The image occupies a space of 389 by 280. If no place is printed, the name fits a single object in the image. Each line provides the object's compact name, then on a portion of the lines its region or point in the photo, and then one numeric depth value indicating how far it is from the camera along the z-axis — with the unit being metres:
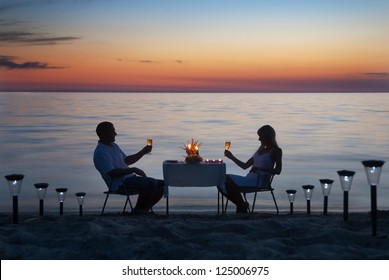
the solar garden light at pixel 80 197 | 6.91
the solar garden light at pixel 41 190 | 6.43
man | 6.29
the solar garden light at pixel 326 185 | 6.42
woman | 6.56
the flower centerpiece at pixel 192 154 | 6.46
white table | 6.46
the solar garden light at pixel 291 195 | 6.95
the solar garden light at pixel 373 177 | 4.81
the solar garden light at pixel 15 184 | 5.63
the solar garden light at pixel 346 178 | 5.42
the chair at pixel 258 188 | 6.61
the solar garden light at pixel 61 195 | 6.67
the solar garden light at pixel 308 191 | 6.77
